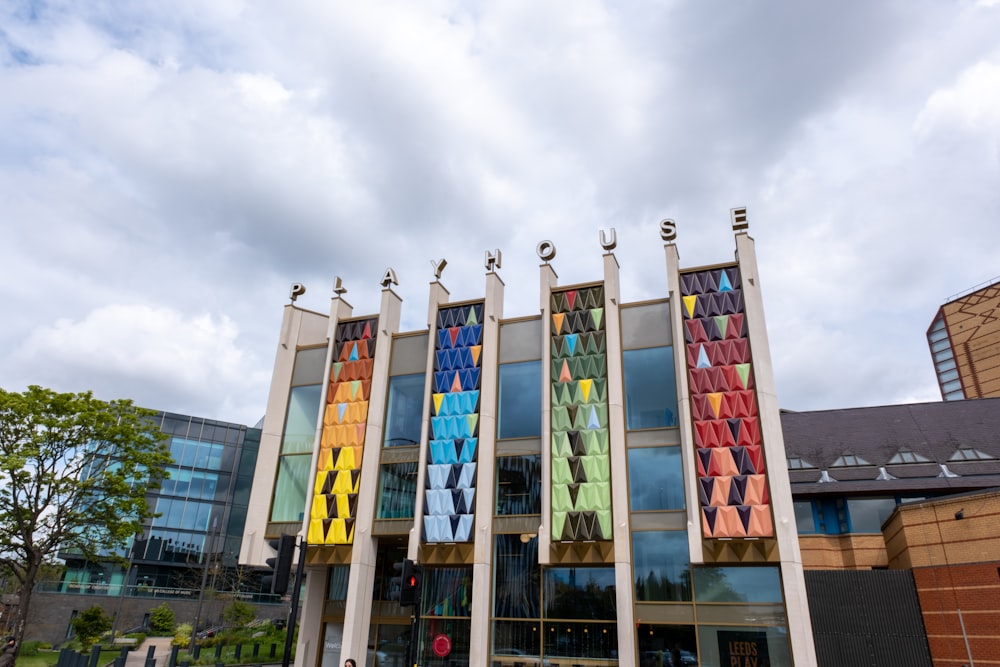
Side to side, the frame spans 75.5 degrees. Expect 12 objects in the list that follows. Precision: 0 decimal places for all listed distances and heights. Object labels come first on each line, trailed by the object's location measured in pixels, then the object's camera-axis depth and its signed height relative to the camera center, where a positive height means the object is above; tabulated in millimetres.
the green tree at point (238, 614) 45778 -986
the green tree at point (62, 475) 27344 +4770
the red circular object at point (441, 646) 24641 -1420
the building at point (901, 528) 22469 +3440
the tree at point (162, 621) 46750 -1658
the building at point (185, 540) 49938 +4861
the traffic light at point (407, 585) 15359 +429
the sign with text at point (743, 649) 20812 -1013
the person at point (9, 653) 24797 -2188
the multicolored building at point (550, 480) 21969 +4598
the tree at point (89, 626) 37844 -1704
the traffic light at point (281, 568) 13273 +635
